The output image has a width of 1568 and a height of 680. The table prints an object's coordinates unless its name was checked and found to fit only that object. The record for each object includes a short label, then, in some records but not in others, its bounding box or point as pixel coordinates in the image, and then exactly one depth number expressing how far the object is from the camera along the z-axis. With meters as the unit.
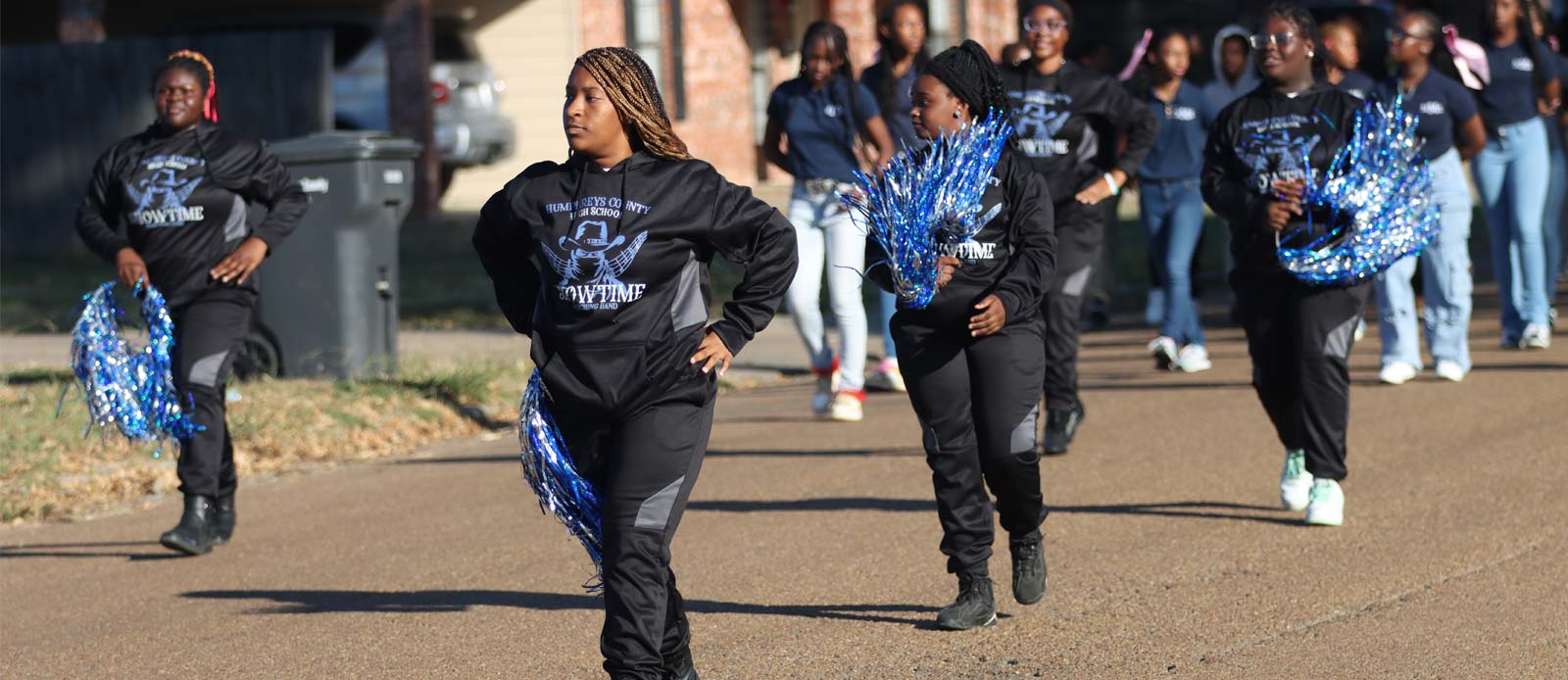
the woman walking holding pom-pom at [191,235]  14.61
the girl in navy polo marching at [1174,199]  22.56
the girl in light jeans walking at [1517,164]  22.37
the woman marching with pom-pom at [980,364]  11.62
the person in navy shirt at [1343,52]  18.33
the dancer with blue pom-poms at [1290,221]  13.87
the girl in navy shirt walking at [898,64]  18.95
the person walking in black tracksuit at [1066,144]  17.14
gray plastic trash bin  21.83
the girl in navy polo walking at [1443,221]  19.86
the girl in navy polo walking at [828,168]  19.48
